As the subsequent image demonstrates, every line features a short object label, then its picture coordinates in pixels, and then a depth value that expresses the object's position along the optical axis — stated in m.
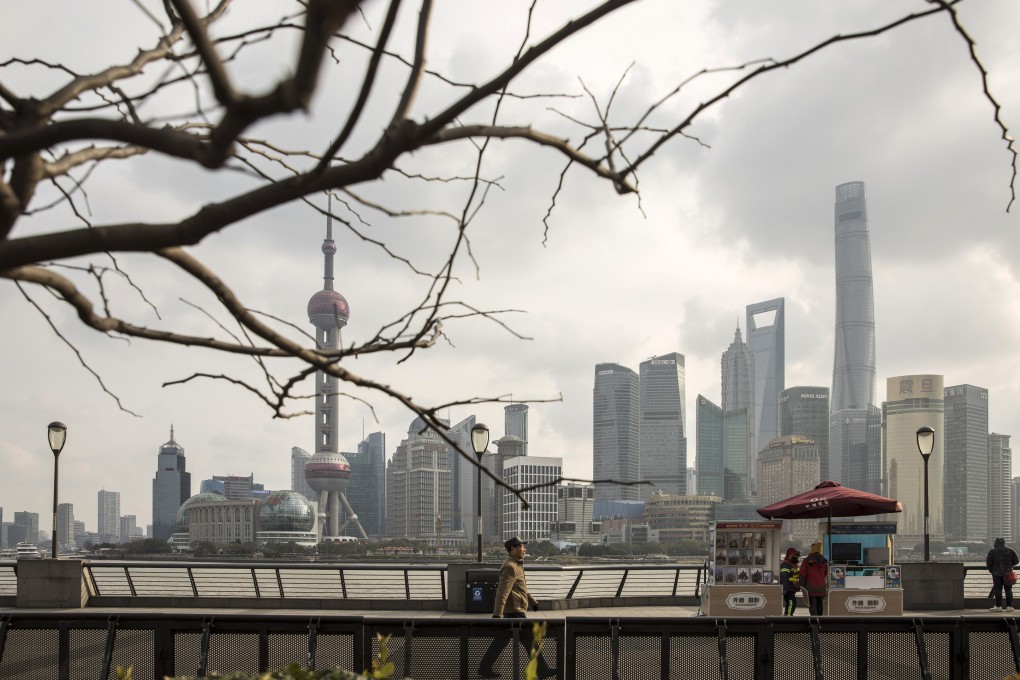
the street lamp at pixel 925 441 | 23.42
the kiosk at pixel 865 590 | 18.05
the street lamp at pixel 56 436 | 22.66
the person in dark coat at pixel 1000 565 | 22.09
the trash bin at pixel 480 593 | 19.66
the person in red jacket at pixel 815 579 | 17.55
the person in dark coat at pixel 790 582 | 18.88
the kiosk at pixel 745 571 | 17.55
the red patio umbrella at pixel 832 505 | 18.91
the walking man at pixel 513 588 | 11.21
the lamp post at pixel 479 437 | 20.09
